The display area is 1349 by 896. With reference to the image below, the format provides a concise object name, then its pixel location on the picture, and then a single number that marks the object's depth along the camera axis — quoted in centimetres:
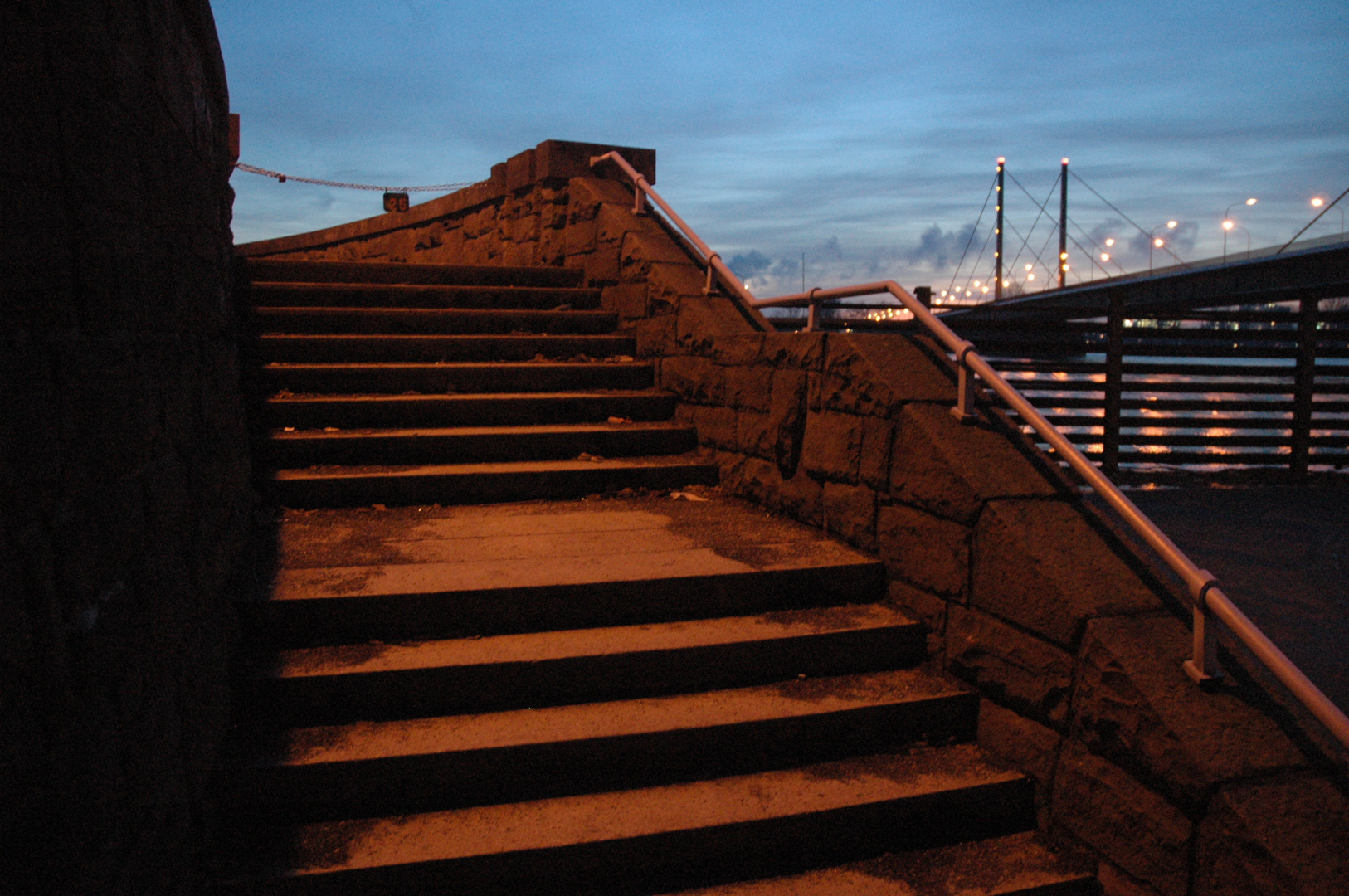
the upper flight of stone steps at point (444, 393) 451
